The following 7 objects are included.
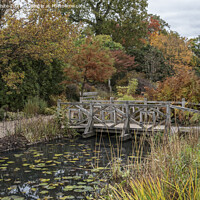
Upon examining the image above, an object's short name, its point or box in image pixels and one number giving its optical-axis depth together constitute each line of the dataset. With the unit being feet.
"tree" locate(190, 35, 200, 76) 98.26
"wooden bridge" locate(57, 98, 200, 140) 29.78
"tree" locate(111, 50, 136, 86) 68.13
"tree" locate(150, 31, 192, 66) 86.38
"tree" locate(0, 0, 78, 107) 29.04
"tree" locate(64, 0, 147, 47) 82.38
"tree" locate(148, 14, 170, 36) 106.11
